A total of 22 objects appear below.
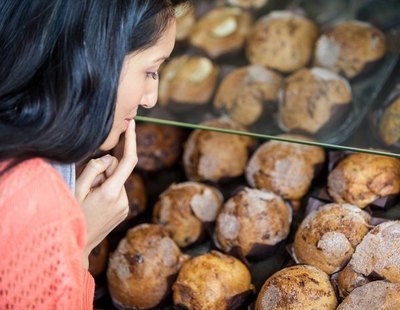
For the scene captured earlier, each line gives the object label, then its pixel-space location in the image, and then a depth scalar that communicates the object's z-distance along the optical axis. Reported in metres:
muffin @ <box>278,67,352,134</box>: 2.03
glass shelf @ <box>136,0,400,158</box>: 1.87
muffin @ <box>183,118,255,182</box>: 2.09
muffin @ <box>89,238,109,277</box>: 2.00
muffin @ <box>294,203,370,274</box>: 1.69
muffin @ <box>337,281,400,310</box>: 1.50
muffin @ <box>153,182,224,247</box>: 2.00
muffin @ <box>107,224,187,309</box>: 1.87
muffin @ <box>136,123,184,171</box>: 2.27
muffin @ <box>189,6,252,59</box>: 2.38
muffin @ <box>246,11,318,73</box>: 2.25
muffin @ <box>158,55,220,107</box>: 2.26
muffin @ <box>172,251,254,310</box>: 1.74
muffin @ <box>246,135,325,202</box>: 1.95
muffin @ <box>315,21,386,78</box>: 2.13
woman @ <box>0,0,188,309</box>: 1.29
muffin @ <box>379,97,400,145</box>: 1.84
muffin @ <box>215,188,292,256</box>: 1.85
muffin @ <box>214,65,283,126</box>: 2.13
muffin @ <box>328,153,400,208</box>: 1.81
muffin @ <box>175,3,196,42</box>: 2.48
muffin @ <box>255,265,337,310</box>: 1.60
